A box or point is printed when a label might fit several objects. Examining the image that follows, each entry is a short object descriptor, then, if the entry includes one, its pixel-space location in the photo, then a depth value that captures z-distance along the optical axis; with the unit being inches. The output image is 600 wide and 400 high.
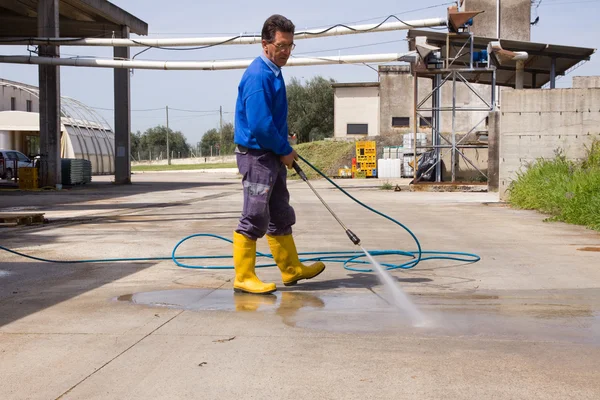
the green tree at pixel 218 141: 3890.3
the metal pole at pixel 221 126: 3894.2
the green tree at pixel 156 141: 4089.6
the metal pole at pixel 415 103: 956.9
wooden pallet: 438.9
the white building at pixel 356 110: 2103.8
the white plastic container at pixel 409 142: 1435.8
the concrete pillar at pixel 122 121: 1218.0
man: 200.1
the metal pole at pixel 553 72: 1000.2
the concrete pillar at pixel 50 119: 991.6
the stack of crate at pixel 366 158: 1688.0
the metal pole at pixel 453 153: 987.6
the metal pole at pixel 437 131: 1016.7
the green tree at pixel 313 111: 2797.7
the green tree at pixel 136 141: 4057.6
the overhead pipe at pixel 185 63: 837.8
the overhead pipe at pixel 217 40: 812.6
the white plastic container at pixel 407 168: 1577.3
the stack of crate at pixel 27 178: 989.2
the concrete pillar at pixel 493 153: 876.0
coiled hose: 258.5
